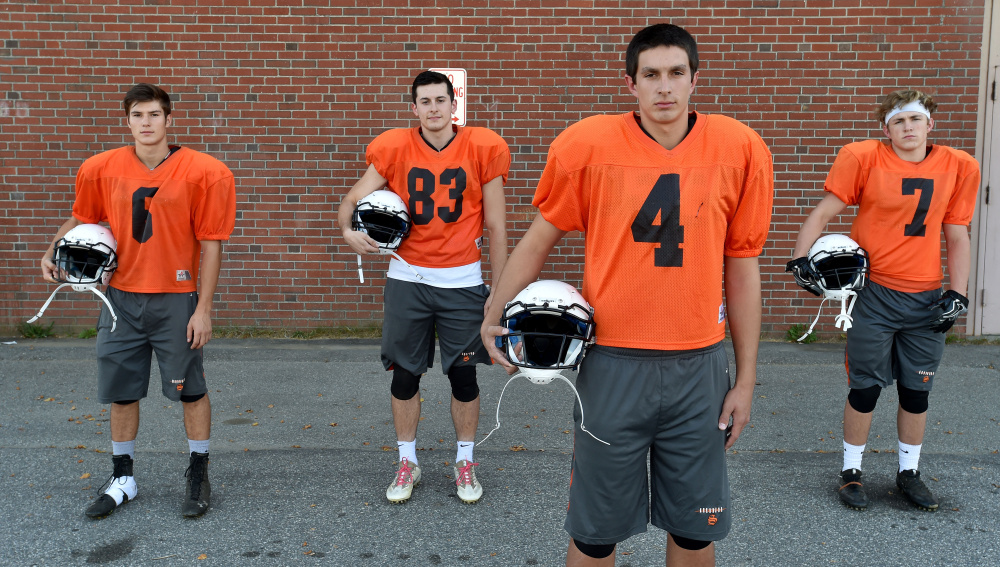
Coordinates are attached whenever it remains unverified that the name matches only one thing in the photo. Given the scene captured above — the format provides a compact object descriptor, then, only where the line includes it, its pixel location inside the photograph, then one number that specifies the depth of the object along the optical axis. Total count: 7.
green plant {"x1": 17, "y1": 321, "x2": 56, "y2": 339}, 8.20
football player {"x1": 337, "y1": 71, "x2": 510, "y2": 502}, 4.43
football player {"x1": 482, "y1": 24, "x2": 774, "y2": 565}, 2.54
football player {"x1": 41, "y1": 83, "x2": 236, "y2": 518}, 4.17
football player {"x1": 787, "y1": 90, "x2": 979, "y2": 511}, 4.29
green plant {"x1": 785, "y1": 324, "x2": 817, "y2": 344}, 8.12
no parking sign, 7.89
